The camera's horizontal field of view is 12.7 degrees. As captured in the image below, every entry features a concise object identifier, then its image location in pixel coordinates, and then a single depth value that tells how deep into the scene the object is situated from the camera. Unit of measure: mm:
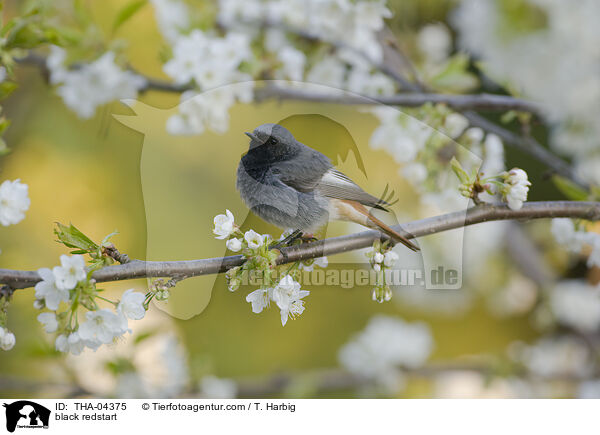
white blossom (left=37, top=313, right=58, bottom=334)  1648
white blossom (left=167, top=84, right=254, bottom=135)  1758
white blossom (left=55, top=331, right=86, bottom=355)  1655
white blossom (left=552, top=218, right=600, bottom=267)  1739
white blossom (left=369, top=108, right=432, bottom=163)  1765
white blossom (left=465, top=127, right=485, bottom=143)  1778
